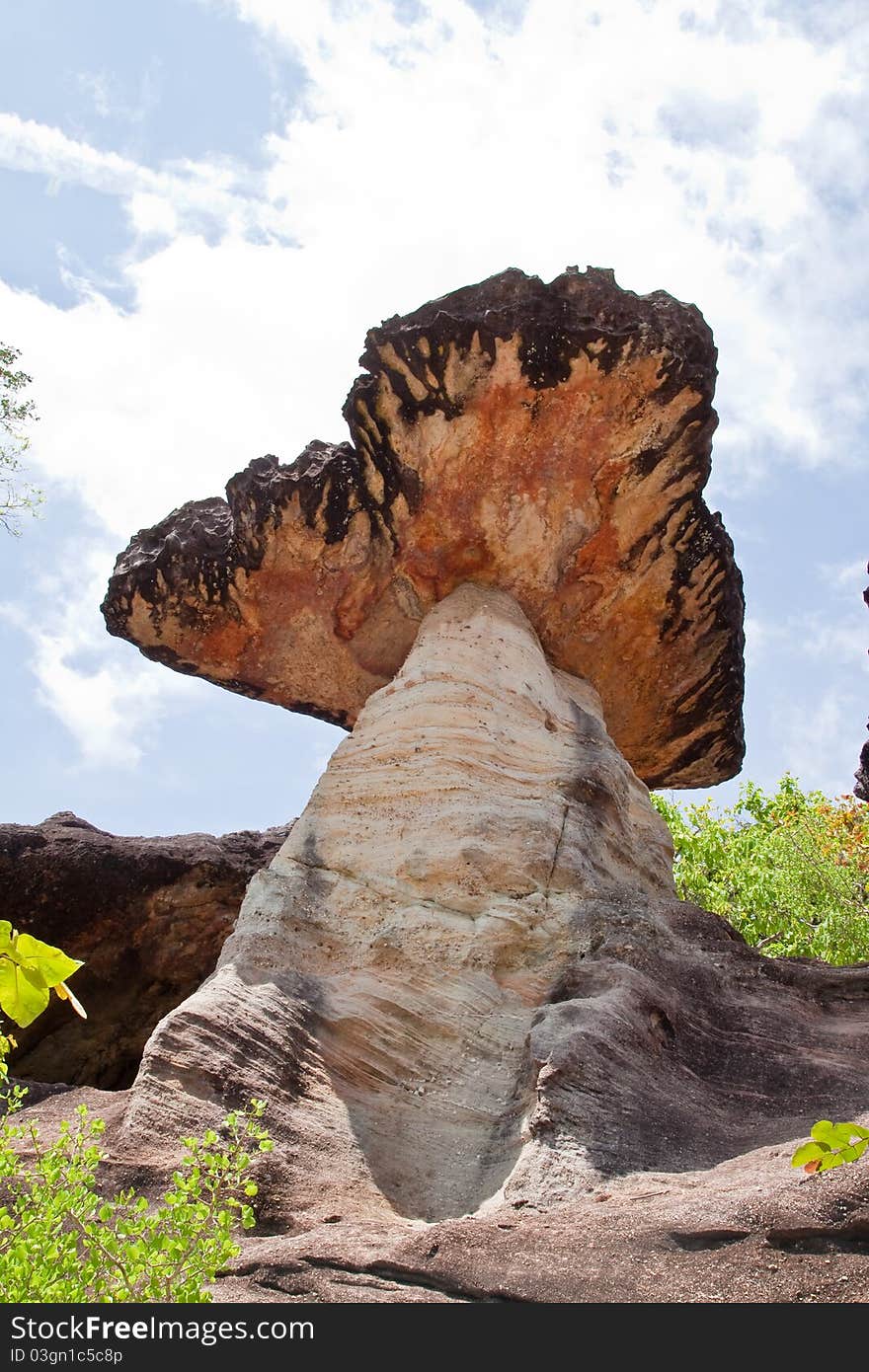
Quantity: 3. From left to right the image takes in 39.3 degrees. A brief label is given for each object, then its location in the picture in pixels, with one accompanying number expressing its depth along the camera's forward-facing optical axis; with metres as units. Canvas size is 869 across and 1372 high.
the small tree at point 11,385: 11.41
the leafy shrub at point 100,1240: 2.91
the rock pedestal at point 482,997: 4.95
